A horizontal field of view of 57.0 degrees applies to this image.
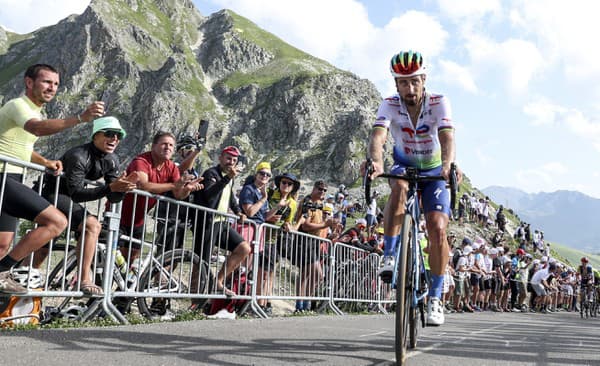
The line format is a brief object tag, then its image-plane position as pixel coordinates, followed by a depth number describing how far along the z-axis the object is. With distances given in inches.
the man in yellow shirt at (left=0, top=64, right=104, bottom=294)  180.5
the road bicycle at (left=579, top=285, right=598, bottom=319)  788.0
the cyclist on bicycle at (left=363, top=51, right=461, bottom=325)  183.9
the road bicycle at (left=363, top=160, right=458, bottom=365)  151.6
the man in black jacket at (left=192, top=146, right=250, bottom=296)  287.6
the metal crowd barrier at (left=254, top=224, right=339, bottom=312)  333.4
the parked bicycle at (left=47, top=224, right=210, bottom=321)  221.1
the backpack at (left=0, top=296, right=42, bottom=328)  191.8
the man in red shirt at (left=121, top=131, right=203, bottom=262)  251.3
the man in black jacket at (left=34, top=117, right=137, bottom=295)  207.0
